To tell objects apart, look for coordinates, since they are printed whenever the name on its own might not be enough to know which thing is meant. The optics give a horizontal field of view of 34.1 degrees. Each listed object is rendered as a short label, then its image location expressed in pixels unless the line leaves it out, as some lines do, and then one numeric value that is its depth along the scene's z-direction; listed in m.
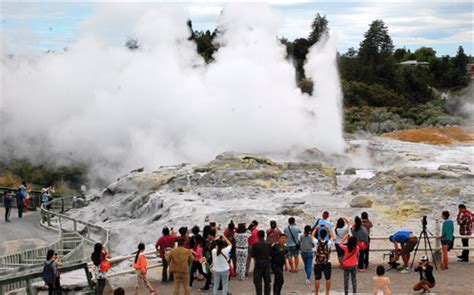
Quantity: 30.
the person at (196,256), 12.84
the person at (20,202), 23.55
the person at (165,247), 13.31
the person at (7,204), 22.60
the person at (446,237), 13.55
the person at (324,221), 12.94
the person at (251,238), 13.40
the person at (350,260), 11.42
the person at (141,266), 12.28
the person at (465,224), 14.20
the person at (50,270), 11.44
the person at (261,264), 11.30
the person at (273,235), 13.12
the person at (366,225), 13.80
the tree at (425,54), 111.82
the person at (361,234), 13.13
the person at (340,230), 13.10
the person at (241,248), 12.88
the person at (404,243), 13.46
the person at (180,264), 11.42
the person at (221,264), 11.54
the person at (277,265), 11.48
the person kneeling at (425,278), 11.60
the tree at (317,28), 87.35
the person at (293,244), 13.49
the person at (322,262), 11.70
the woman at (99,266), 11.88
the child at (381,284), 10.84
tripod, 13.48
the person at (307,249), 12.78
